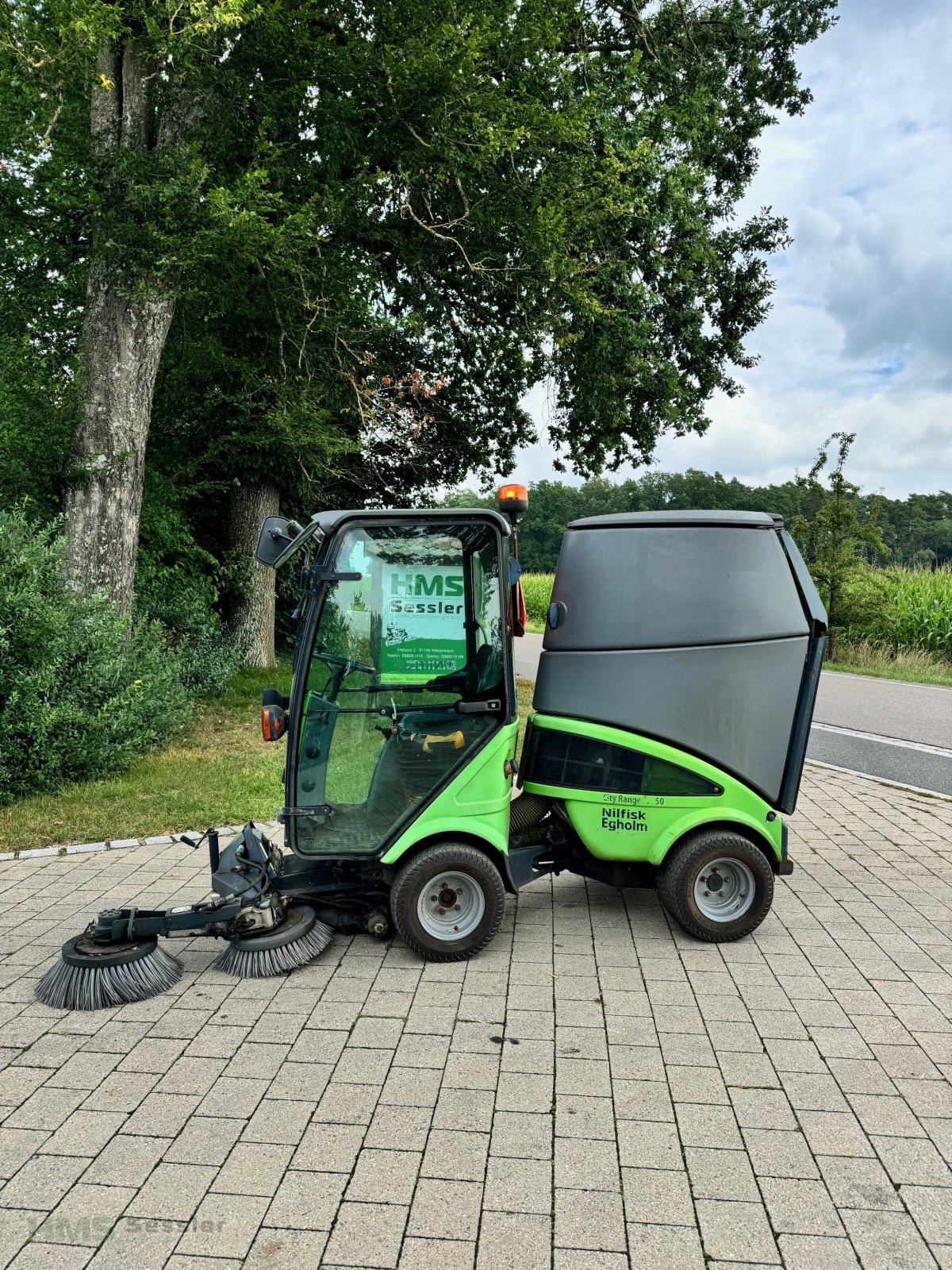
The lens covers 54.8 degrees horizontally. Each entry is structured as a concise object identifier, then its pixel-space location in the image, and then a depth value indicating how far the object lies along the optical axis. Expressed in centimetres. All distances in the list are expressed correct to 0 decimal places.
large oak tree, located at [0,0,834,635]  876
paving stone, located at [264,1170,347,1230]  259
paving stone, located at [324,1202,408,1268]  244
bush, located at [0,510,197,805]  715
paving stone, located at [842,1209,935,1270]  244
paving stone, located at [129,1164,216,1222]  263
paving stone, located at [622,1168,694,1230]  262
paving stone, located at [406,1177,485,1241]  255
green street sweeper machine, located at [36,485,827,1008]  426
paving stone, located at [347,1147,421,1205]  270
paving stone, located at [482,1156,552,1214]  266
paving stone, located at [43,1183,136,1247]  254
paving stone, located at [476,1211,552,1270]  243
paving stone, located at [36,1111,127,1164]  293
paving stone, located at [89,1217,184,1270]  244
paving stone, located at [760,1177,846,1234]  257
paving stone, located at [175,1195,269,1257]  249
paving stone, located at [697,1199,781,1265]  247
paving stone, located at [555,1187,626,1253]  251
